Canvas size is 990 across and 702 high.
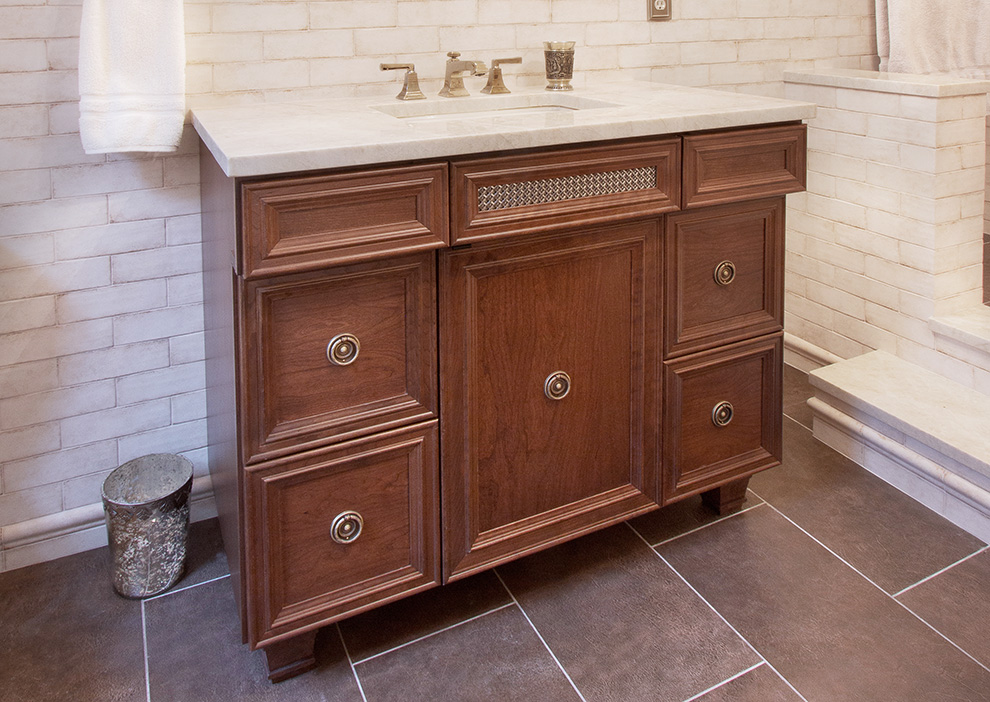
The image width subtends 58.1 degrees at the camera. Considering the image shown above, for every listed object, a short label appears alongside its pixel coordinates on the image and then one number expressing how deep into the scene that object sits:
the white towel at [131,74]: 1.77
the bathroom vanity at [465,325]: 1.56
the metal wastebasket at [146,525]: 1.94
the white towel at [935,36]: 2.87
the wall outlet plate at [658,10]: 2.54
